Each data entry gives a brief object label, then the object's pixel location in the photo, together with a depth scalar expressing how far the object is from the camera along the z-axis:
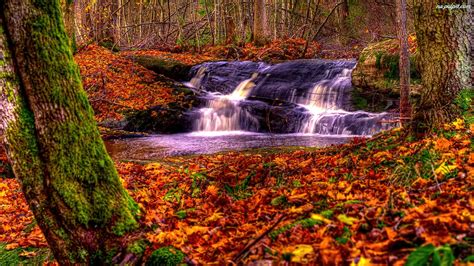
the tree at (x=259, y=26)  20.61
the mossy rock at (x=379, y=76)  12.02
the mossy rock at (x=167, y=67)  18.56
